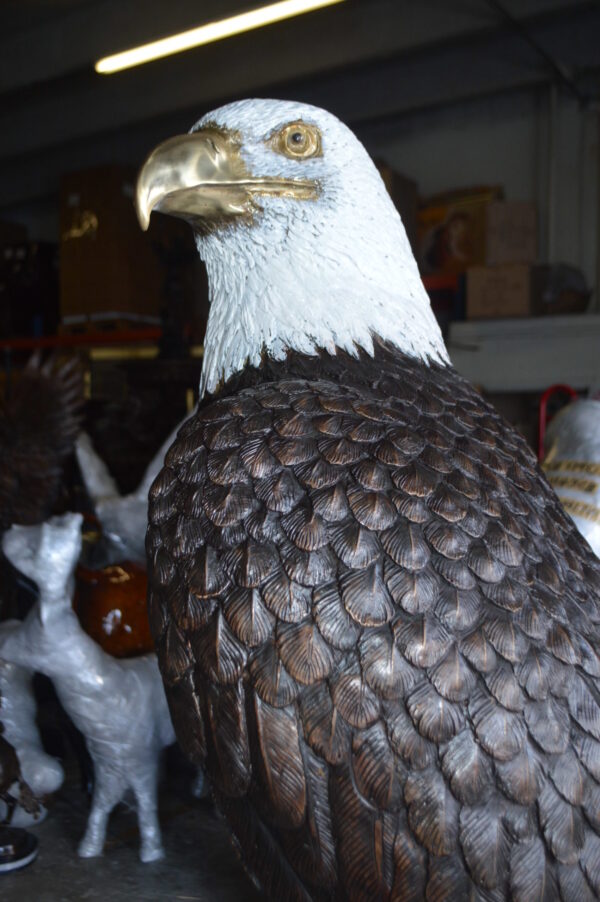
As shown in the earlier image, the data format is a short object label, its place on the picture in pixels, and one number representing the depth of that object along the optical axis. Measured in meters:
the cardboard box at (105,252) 5.21
